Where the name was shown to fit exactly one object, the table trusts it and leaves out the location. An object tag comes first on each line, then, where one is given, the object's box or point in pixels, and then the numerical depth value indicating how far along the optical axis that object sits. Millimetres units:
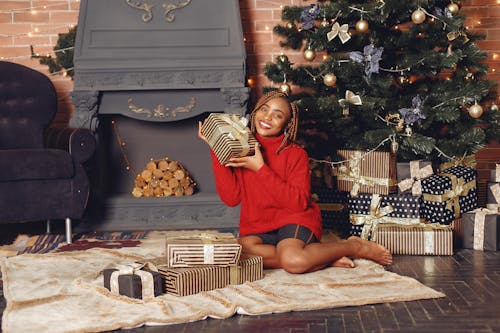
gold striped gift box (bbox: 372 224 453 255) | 4059
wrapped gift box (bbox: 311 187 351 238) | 4684
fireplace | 5082
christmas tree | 4477
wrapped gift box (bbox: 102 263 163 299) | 3041
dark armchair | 4414
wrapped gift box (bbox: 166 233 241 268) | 3131
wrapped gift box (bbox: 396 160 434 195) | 4414
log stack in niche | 5340
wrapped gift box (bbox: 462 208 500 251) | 4176
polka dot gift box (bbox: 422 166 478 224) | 4297
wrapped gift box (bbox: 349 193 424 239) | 4246
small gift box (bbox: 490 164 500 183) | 4664
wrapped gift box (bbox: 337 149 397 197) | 4426
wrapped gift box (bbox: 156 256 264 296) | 3107
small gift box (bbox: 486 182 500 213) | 4605
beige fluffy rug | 2793
